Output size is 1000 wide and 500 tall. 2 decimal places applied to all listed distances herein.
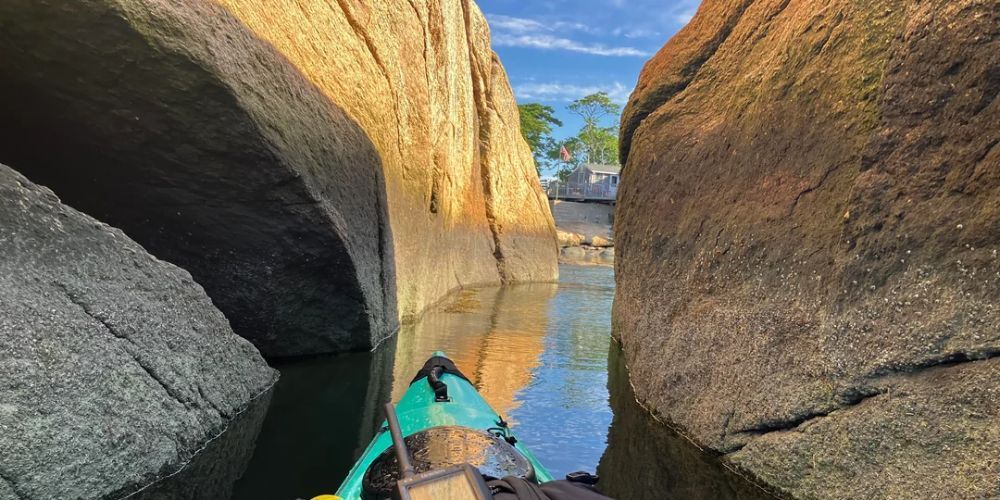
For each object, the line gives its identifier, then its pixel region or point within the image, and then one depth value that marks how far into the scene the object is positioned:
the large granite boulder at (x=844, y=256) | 2.78
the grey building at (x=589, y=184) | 50.34
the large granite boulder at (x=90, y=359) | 2.90
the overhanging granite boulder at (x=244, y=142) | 4.68
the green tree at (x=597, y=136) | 61.38
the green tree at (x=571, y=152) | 65.44
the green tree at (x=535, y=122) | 49.62
